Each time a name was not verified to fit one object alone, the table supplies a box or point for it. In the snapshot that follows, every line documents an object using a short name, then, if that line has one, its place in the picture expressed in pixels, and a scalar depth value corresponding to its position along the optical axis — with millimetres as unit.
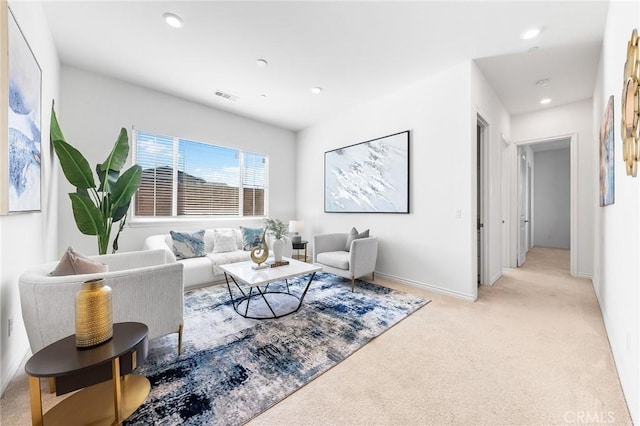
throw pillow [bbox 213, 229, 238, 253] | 3961
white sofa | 3314
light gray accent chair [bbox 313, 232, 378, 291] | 3369
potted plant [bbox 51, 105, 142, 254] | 2375
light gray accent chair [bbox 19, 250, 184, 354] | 1431
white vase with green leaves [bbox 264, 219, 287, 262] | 2869
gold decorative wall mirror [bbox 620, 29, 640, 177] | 1283
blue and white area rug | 1412
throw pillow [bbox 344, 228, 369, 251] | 3821
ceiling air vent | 3816
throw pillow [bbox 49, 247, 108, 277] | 1627
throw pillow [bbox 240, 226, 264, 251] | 4242
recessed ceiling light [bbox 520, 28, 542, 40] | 2422
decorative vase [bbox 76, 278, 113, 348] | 1158
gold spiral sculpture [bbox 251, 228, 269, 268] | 2779
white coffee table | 2448
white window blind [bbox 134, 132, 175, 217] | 3730
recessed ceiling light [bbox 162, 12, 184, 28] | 2273
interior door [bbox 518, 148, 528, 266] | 4863
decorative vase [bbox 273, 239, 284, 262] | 2871
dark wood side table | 1026
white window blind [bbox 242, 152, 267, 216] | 4969
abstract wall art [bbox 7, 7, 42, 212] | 1560
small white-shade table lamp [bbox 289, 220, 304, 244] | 4809
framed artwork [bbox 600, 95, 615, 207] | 2041
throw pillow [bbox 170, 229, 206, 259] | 3584
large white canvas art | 3693
